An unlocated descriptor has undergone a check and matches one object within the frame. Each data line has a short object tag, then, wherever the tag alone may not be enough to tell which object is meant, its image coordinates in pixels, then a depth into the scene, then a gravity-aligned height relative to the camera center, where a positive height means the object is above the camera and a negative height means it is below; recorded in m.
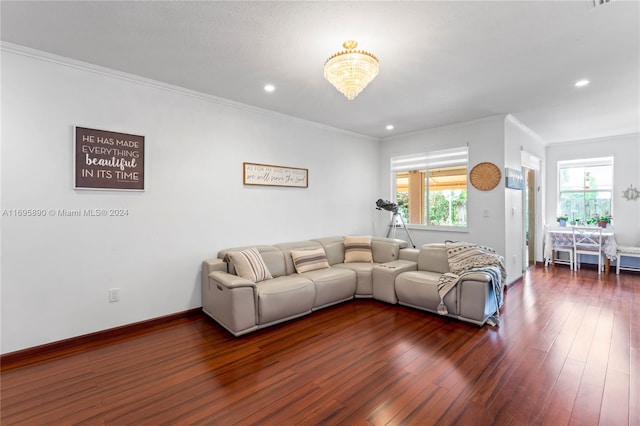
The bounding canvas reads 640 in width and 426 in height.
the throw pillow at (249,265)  3.45 -0.61
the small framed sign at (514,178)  4.52 +0.58
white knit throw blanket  3.40 -0.62
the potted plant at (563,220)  6.39 -0.12
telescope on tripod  5.47 -0.01
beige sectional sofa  3.09 -0.81
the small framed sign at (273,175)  4.10 +0.57
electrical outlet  3.02 -0.83
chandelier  2.27 +1.13
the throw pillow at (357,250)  4.69 -0.57
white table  5.51 -0.53
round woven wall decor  4.54 +0.60
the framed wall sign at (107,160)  2.85 +0.54
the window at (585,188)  6.06 +0.56
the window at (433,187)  5.12 +0.51
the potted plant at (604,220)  5.88 -0.11
